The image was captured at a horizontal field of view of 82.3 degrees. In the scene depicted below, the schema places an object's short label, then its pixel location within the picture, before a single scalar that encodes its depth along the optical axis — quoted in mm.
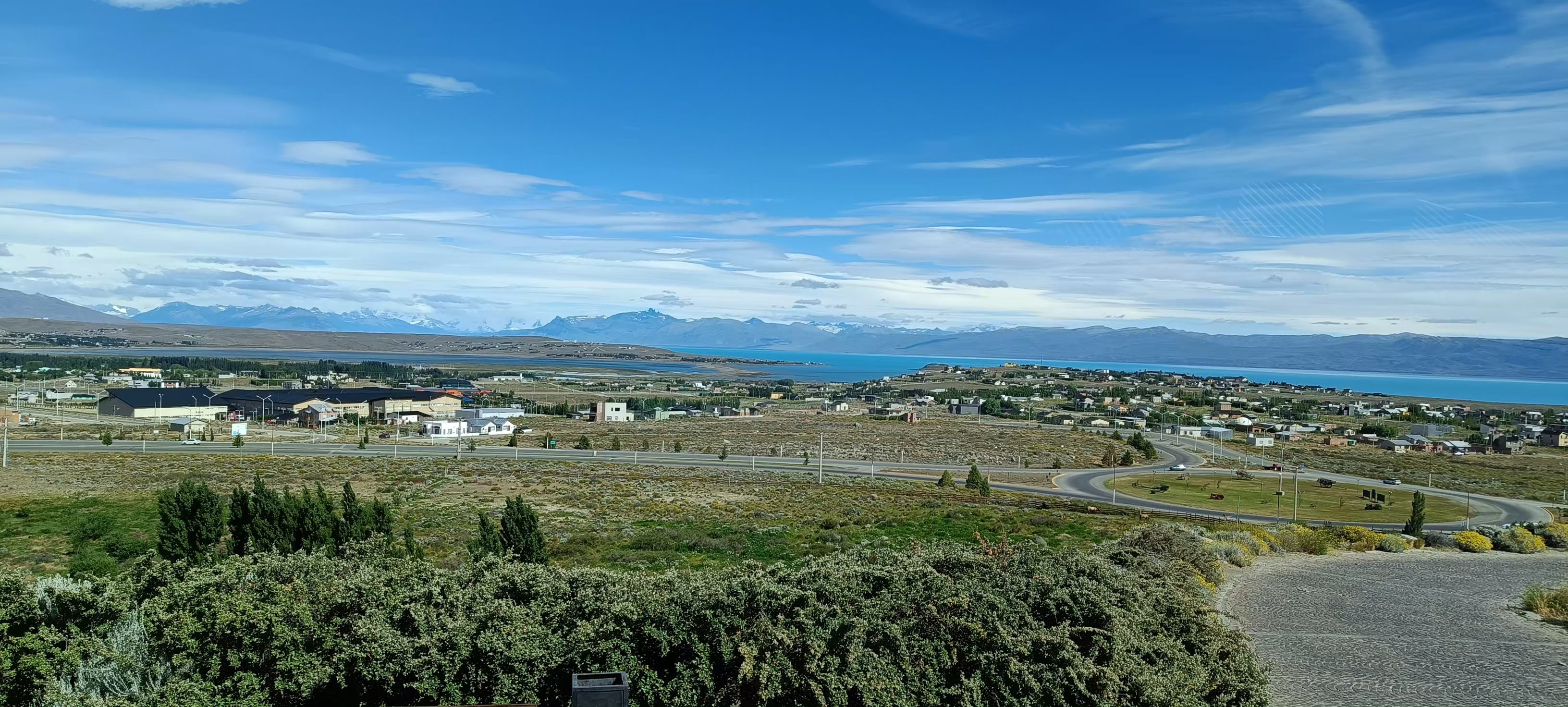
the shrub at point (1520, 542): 25953
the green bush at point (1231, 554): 21656
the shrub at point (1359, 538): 25438
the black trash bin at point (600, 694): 6242
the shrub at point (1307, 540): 24406
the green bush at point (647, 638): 7766
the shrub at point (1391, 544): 25500
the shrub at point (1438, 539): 27219
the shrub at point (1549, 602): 16406
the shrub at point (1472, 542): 25828
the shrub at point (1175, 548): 17750
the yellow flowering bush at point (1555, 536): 27156
